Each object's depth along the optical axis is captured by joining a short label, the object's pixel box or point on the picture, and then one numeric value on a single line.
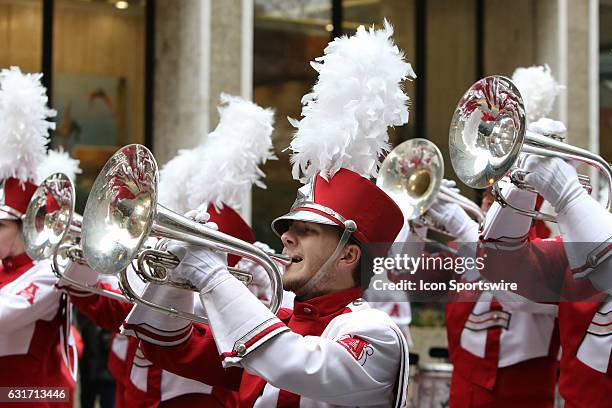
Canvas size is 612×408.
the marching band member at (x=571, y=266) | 7.83
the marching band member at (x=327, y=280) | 6.24
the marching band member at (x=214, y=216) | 10.29
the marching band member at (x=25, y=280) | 10.81
